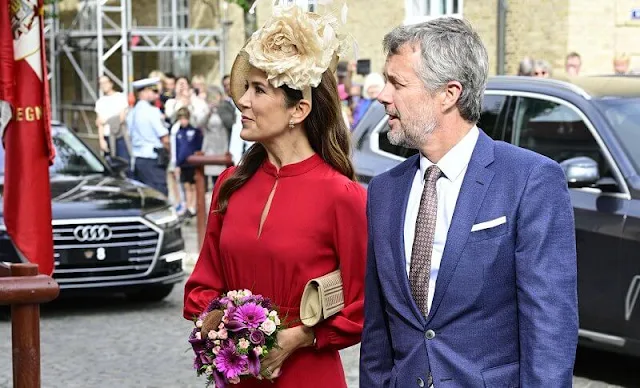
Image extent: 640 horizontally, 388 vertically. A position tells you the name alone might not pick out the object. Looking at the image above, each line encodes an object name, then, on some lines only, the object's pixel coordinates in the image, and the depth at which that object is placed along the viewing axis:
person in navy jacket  20.17
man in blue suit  3.57
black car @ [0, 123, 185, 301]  11.15
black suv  8.00
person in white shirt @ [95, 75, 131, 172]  20.50
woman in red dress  4.32
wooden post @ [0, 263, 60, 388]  4.62
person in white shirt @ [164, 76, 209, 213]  20.56
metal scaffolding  35.16
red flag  6.26
